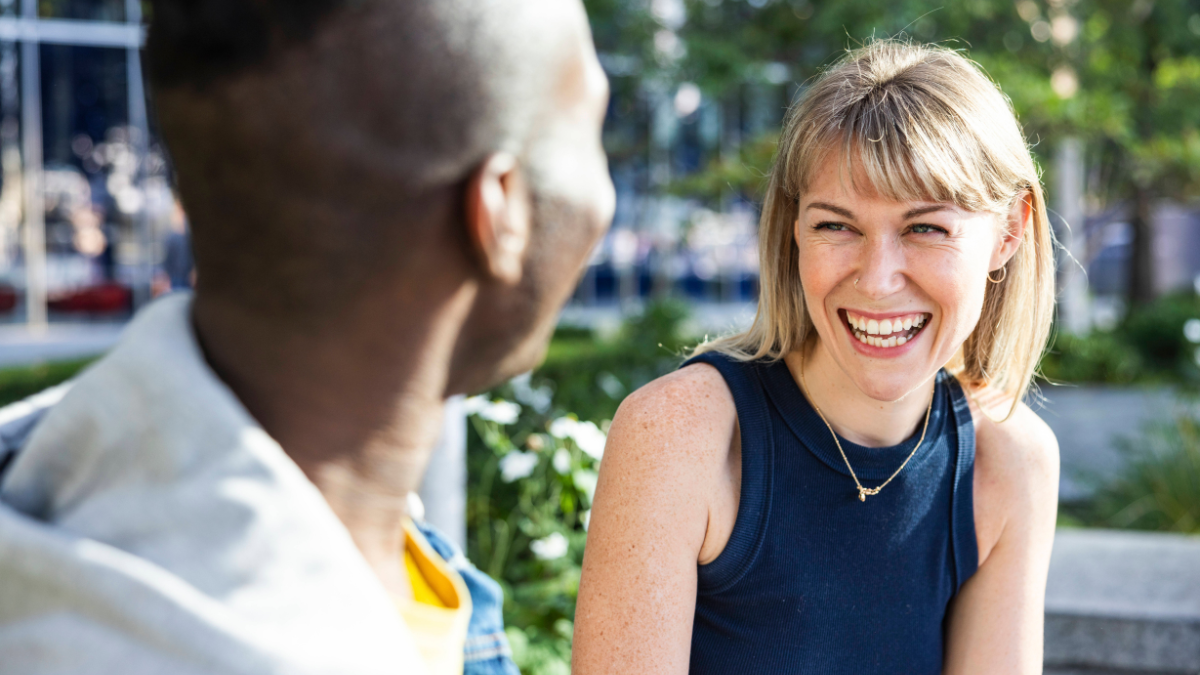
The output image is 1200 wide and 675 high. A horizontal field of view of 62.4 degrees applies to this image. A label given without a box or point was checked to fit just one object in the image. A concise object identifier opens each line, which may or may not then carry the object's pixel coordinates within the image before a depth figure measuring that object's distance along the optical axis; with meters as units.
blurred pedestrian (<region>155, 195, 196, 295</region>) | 12.04
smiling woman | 1.67
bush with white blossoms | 3.03
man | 0.68
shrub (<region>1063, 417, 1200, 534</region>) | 5.17
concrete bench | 3.17
